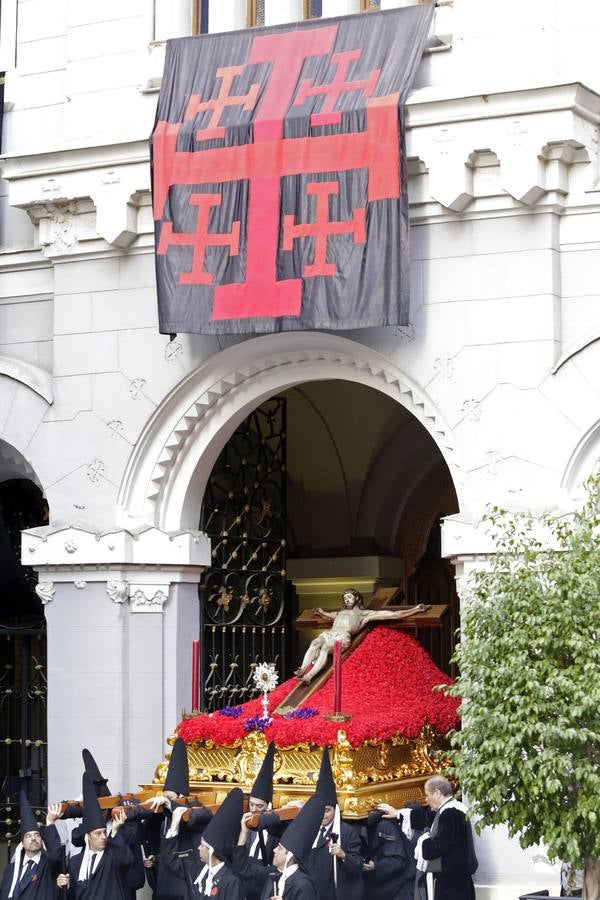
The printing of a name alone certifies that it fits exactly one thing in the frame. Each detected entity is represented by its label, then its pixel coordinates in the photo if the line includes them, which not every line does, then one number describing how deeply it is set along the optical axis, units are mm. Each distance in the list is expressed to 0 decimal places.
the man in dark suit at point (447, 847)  14023
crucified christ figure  16828
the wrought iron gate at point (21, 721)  18922
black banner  15695
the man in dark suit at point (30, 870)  14289
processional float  15125
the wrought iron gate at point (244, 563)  17766
